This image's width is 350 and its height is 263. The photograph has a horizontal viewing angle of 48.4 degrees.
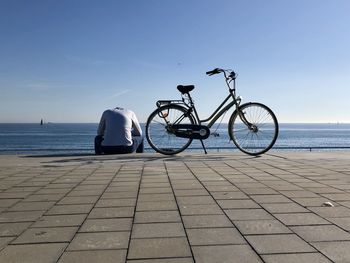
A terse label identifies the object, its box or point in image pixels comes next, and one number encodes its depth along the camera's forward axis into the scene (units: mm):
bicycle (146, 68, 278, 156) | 8289
